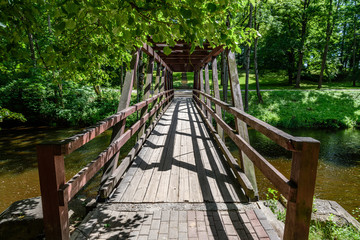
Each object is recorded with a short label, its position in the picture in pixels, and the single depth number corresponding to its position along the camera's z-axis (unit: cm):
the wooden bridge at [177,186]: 176
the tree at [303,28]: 2162
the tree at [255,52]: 1558
